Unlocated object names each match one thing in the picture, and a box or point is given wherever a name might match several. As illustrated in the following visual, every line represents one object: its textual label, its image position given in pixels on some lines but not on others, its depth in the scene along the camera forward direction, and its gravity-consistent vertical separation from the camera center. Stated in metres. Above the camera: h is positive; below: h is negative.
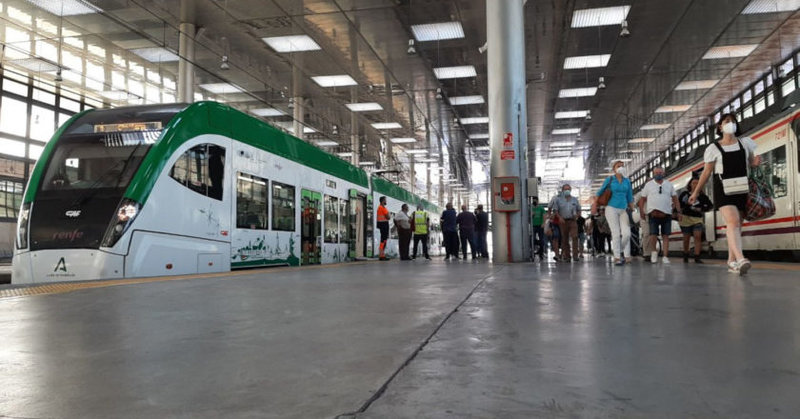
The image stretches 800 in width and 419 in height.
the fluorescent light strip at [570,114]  23.47 +5.35
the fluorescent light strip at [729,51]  16.33 +5.62
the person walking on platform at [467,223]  14.68 +0.39
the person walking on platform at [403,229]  13.93 +0.24
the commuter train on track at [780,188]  9.55 +0.84
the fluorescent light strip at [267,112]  23.34 +5.62
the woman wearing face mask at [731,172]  5.51 +0.64
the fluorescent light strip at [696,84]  19.59 +5.53
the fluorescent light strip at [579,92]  20.30 +5.49
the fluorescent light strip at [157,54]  16.41 +5.80
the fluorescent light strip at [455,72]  17.83 +5.57
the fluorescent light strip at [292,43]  15.50 +5.77
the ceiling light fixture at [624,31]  13.05 +4.96
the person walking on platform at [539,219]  13.17 +0.43
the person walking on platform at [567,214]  10.34 +0.42
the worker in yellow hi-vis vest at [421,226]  15.12 +0.34
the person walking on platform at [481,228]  15.55 +0.27
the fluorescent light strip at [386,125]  25.11 +5.32
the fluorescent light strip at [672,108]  22.89 +5.41
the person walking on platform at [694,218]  8.93 +0.28
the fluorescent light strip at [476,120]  24.07 +5.29
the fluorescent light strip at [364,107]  21.85 +5.43
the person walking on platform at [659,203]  8.78 +0.53
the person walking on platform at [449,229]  14.47 +0.24
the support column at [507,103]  10.25 +2.56
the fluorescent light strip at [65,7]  13.07 +5.82
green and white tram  6.87 +0.64
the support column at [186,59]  14.68 +5.18
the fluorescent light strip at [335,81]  18.78 +5.60
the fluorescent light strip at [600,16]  13.70 +5.72
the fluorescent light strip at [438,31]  14.50 +5.68
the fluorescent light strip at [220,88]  19.94 +5.72
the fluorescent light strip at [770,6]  13.50 +5.77
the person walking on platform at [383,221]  14.16 +0.47
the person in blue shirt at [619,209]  8.19 +0.41
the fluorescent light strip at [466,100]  21.03 +5.42
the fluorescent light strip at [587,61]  17.00 +5.60
